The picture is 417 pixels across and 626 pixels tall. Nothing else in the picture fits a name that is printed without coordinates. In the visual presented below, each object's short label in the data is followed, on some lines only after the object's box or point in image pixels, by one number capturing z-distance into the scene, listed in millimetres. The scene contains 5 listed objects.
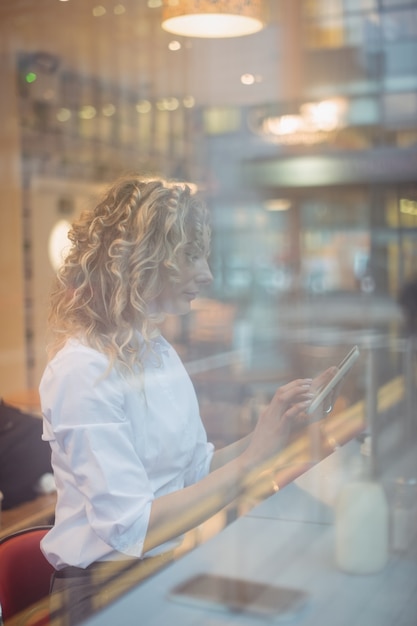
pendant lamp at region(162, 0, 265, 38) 2773
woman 1092
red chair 1268
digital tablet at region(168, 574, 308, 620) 1008
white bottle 1141
